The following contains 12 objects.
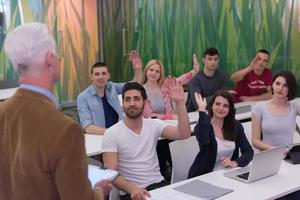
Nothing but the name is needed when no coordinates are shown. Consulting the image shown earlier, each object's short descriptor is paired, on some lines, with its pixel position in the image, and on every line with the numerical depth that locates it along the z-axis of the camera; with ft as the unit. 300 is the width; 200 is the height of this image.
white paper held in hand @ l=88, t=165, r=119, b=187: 6.06
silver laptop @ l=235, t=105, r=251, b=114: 15.34
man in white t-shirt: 9.35
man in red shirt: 17.69
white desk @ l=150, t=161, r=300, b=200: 7.68
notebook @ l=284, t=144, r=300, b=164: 9.57
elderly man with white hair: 4.28
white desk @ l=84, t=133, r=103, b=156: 10.81
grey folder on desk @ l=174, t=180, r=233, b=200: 7.66
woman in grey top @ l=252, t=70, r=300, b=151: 11.50
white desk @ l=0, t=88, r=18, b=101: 16.71
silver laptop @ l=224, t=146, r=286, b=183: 8.10
